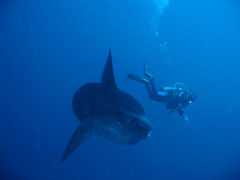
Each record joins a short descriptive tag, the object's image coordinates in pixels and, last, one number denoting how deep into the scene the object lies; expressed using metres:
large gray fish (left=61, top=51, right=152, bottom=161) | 2.69
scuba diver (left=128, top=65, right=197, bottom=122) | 9.94
